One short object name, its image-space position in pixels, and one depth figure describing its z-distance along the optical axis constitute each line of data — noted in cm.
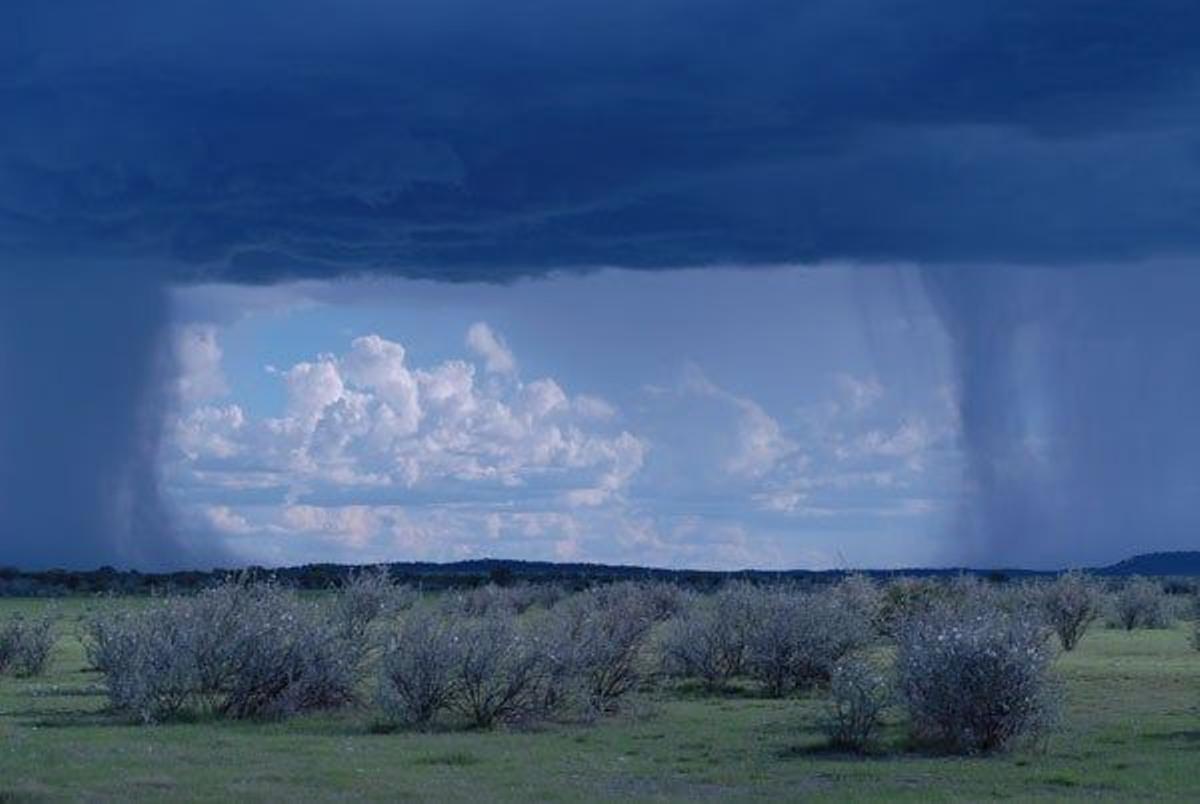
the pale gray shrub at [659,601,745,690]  4734
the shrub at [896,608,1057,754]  3186
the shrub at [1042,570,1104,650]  6319
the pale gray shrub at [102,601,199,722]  3716
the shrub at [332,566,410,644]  4638
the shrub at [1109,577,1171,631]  8106
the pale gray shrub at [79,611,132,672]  3875
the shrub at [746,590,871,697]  4544
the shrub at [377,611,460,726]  3631
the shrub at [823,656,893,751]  3262
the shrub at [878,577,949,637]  5541
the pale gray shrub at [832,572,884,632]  5292
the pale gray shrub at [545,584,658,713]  3759
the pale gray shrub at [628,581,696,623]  5706
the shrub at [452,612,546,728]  3656
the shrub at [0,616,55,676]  5059
